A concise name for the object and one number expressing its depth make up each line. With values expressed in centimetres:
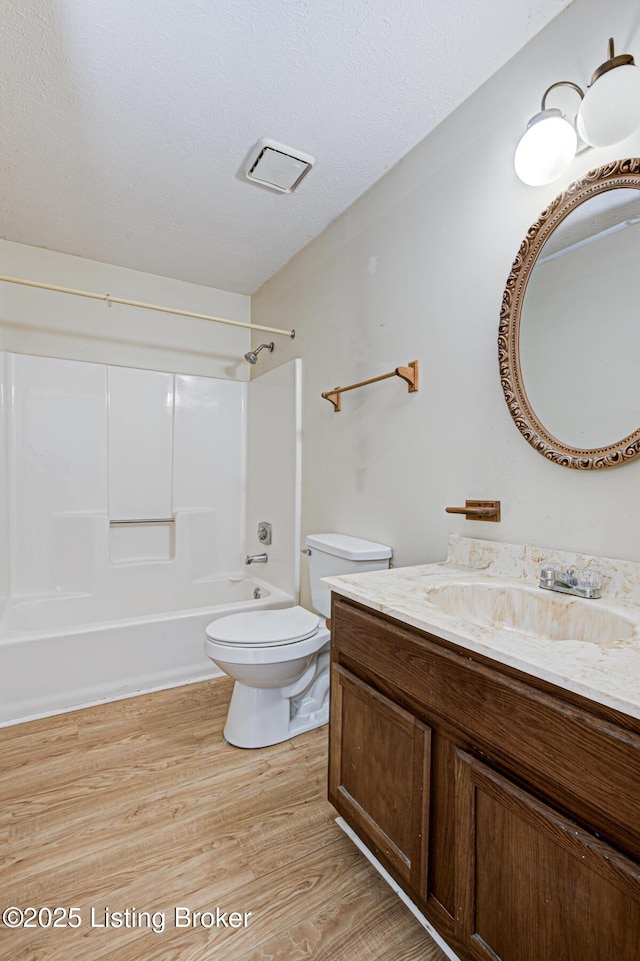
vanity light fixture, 99
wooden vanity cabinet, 64
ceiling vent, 172
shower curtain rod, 195
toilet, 170
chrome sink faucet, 107
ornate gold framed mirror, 106
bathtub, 198
